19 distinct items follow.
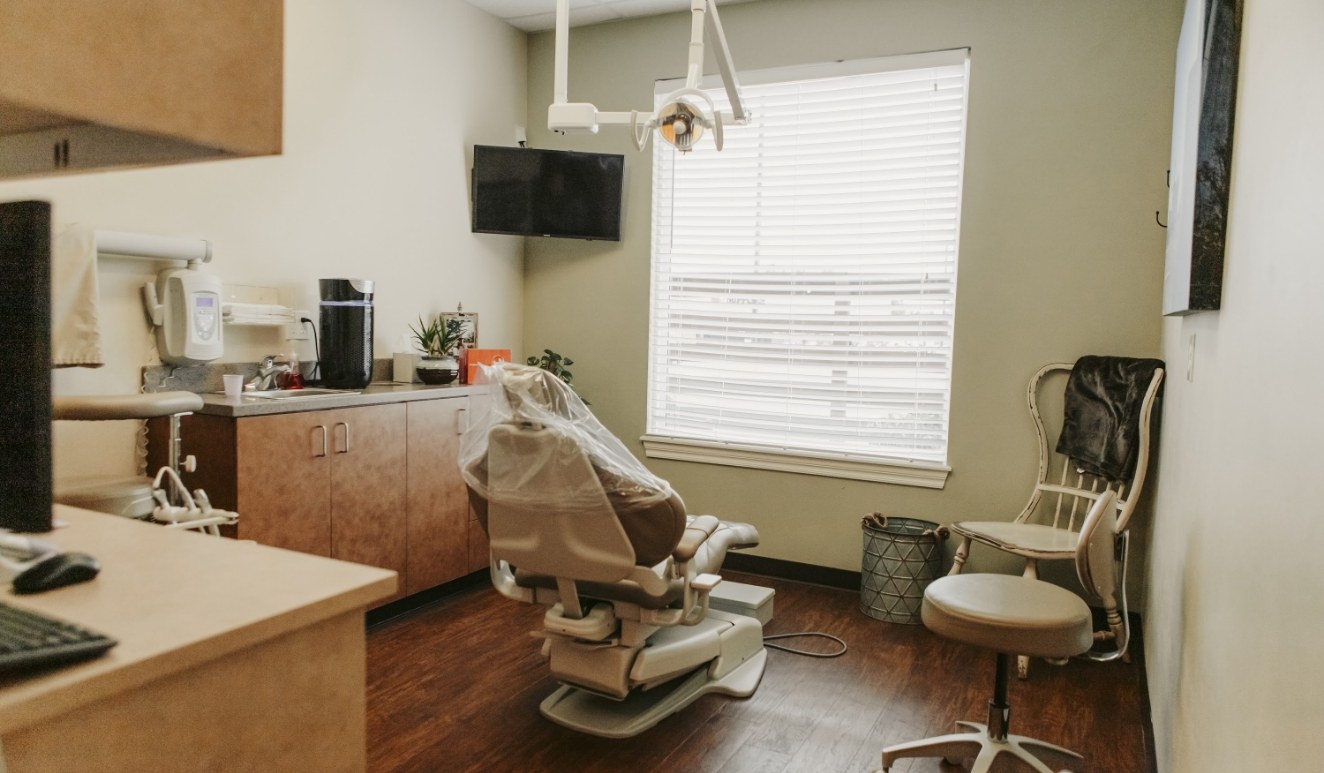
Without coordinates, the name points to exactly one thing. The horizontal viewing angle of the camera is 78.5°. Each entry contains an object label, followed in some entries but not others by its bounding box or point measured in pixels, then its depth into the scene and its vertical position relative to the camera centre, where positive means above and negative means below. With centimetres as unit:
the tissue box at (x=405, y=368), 389 -21
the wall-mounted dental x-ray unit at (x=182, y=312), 289 +2
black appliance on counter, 343 -5
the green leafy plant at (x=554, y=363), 448 -19
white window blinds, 382 +31
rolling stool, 208 -72
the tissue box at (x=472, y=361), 406 -17
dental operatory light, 270 +81
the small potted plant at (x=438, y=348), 380 -11
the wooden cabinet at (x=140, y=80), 65 +21
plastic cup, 295 -24
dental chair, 229 -66
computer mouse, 105 -34
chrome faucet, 328 -22
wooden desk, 80 -40
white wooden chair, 302 -68
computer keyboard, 78 -33
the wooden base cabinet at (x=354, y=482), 279 -61
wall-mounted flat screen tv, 439 +73
